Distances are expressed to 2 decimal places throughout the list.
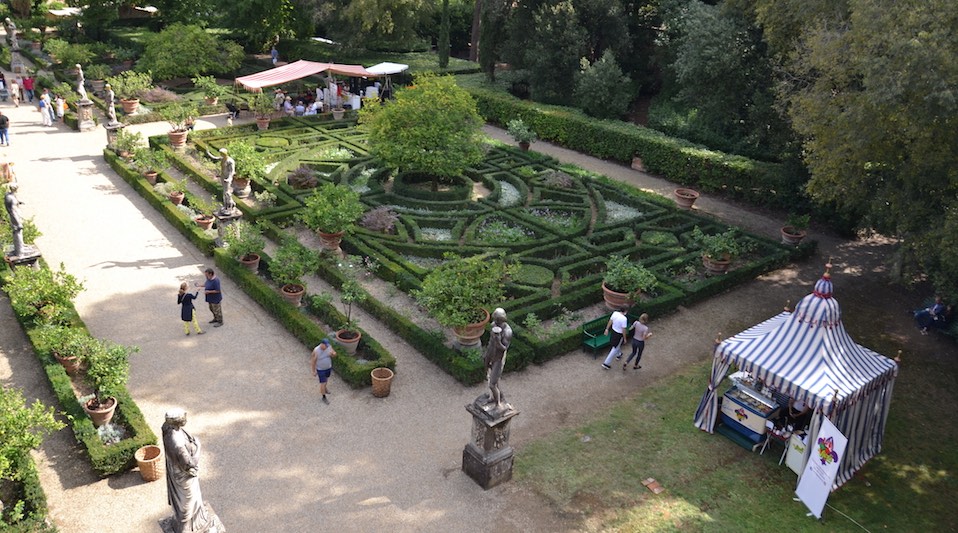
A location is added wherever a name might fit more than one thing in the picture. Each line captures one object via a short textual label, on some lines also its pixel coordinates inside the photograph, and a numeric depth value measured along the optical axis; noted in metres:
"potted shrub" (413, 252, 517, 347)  14.45
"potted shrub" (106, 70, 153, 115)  30.31
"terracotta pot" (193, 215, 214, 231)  19.80
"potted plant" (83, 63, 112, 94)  33.91
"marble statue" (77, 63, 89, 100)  27.62
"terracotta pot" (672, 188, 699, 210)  23.22
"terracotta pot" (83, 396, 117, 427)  11.90
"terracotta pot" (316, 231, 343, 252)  18.50
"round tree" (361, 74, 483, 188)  22.33
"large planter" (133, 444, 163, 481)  11.09
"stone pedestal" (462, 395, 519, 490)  11.16
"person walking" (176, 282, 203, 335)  14.76
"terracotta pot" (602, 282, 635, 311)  16.62
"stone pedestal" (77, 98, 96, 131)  28.48
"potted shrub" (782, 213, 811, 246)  20.81
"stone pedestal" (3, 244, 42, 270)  16.03
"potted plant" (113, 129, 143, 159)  24.19
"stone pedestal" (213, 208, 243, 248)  18.55
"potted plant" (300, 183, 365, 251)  17.97
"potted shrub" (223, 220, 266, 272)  17.66
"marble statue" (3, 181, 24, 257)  15.80
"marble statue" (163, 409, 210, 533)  8.58
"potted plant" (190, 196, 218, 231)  19.83
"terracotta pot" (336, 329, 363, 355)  14.62
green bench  15.34
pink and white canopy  30.31
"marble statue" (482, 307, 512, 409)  10.97
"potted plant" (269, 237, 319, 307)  16.12
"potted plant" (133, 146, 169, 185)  22.61
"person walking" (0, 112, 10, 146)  26.11
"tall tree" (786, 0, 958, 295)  13.33
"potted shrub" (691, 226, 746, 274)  18.50
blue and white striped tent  11.79
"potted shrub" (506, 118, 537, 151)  27.75
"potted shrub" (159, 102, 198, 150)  26.34
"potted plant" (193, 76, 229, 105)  31.61
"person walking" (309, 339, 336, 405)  12.96
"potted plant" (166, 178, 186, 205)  21.34
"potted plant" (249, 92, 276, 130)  29.17
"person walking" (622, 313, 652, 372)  14.60
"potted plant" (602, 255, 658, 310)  16.50
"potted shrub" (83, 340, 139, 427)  11.98
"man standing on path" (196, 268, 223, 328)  15.16
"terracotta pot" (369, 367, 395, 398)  13.46
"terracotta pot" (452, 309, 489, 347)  14.61
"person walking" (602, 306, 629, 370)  14.88
